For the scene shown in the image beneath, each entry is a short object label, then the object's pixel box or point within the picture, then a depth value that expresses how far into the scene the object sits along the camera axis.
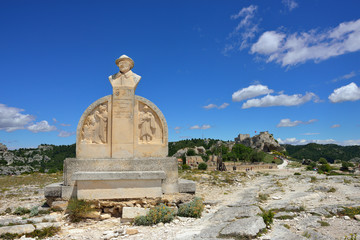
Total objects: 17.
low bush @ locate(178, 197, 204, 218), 7.75
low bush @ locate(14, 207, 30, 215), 8.23
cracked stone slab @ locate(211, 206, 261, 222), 6.75
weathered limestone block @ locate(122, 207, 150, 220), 7.53
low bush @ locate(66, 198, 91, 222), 7.52
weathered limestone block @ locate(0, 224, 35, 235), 6.28
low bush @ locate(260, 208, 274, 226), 6.20
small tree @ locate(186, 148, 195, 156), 69.31
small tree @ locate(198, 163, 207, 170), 43.59
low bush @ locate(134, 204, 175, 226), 7.15
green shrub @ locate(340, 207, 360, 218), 7.04
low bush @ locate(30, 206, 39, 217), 7.78
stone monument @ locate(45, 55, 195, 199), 8.09
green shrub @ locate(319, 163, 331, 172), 34.20
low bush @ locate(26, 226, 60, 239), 6.30
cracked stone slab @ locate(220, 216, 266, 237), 5.46
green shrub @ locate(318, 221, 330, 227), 6.27
